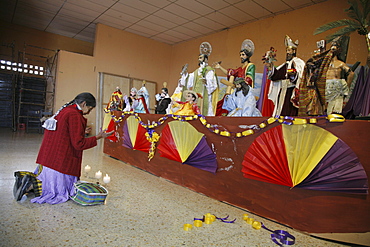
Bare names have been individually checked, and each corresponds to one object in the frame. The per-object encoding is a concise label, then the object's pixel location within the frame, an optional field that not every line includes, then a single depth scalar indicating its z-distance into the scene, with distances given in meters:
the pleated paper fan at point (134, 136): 4.19
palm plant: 4.08
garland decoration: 2.01
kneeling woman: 2.40
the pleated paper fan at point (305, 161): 1.87
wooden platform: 1.86
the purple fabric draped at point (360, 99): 2.61
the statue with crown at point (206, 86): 4.35
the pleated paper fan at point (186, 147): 2.94
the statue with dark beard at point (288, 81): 3.44
